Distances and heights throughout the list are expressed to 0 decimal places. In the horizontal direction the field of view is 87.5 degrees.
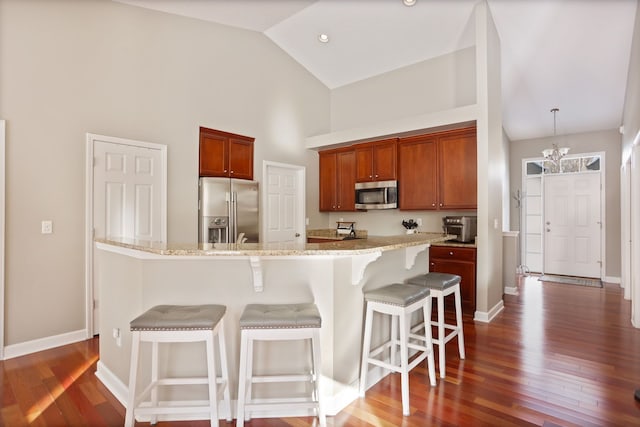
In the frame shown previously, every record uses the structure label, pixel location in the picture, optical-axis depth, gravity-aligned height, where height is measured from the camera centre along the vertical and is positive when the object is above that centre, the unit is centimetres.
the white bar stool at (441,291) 252 -63
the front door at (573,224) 611 -18
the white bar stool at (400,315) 208 -68
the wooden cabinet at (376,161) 481 +81
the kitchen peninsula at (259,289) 202 -46
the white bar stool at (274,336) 176 -64
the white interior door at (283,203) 498 +19
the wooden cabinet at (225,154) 425 +81
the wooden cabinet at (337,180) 538 +59
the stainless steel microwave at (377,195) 480 +30
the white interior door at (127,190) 336 +27
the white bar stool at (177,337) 169 -62
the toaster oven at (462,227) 423 -16
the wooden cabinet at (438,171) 418 +59
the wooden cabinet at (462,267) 396 -64
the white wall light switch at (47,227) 307 -11
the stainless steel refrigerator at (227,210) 416 +7
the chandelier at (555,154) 514 +95
